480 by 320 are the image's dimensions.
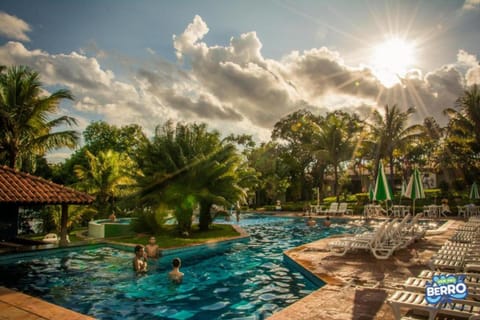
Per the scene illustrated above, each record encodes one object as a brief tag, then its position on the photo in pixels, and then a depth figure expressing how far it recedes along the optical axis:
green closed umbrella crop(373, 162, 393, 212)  13.66
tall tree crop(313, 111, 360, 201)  32.75
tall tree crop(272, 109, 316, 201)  41.91
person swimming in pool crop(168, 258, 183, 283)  8.56
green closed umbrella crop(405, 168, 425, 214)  15.30
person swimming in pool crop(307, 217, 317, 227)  20.98
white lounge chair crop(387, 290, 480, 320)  3.55
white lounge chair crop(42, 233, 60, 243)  14.14
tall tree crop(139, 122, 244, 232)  16.11
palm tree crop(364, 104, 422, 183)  31.16
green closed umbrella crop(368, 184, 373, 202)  23.88
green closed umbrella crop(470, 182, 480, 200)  22.66
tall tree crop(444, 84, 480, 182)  25.78
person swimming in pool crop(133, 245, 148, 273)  9.53
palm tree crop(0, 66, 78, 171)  15.70
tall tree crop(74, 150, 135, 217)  23.02
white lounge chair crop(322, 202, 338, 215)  26.66
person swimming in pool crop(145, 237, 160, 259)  11.16
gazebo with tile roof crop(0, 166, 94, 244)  10.72
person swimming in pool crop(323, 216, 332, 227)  20.12
